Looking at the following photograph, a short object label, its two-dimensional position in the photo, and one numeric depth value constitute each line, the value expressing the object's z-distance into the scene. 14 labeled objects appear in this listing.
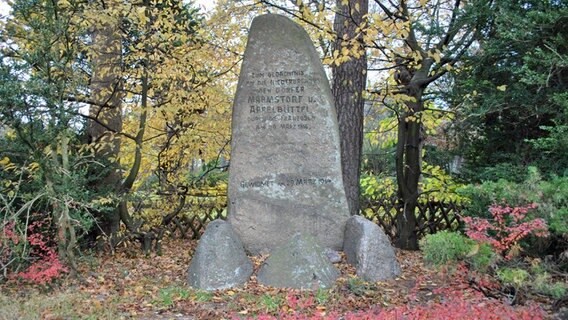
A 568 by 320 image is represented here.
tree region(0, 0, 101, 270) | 5.45
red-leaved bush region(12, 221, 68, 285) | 5.50
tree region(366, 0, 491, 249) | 7.80
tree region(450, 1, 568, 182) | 6.34
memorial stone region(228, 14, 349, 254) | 6.57
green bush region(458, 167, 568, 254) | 4.16
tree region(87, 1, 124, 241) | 8.02
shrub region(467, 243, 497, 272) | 4.14
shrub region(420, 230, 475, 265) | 4.33
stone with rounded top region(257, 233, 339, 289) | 5.56
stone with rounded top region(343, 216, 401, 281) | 5.90
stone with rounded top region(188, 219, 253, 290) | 5.69
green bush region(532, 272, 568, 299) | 3.66
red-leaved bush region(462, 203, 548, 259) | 4.00
